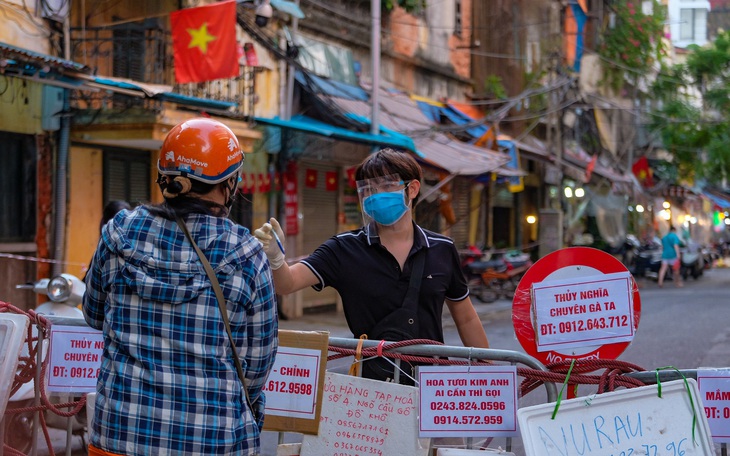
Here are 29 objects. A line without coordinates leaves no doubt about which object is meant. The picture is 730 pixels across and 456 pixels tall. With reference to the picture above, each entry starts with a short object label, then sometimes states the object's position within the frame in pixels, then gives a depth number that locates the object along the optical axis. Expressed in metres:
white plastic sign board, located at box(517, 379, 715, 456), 3.31
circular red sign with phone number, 3.89
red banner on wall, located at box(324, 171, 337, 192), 17.77
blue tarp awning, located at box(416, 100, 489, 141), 21.25
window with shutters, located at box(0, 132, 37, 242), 11.69
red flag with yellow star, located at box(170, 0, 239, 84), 12.60
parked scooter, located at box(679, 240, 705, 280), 29.23
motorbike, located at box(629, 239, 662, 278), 28.64
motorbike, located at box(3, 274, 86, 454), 5.79
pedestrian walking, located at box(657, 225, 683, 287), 25.08
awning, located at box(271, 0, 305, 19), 13.97
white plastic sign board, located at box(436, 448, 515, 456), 3.58
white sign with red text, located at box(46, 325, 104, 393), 4.40
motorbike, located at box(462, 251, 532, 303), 19.23
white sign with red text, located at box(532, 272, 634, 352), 3.78
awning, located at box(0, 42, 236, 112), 9.20
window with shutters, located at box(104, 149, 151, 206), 13.09
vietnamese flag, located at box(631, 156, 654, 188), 36.94
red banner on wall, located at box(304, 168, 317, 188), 16.92
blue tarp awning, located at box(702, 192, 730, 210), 52.44
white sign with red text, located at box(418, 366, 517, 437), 3.69
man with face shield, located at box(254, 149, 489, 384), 3.91
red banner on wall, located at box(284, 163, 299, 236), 15.93
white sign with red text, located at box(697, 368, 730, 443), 3.64
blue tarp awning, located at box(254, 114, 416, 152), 13.40
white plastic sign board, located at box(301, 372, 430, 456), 3.77
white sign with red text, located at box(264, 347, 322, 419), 3.91
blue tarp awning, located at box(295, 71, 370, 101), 16.58
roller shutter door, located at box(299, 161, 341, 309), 17.03
